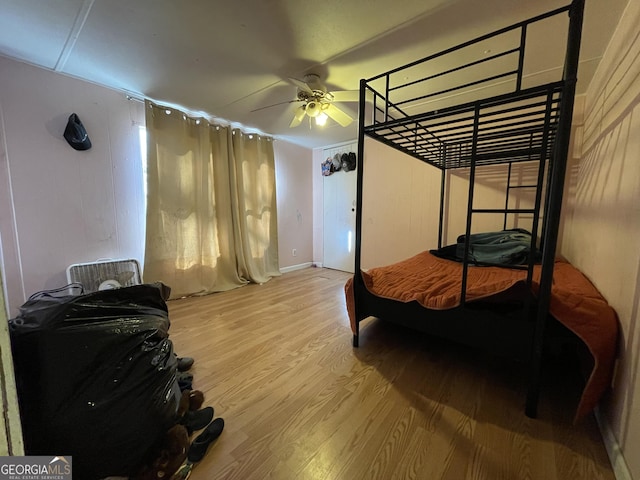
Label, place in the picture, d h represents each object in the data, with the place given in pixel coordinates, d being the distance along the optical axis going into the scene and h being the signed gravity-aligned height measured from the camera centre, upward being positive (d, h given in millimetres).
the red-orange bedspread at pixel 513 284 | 1078 -499
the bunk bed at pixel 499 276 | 1078 -426
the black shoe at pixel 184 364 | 1620 -997
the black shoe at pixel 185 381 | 1397 -980
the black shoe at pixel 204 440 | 1034 -999
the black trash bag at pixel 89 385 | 820 -612
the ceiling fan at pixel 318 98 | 2021 +946
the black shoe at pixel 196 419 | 1173 -998
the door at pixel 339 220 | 4137 -152
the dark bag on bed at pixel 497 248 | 2045 -325
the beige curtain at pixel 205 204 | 2711 +73
